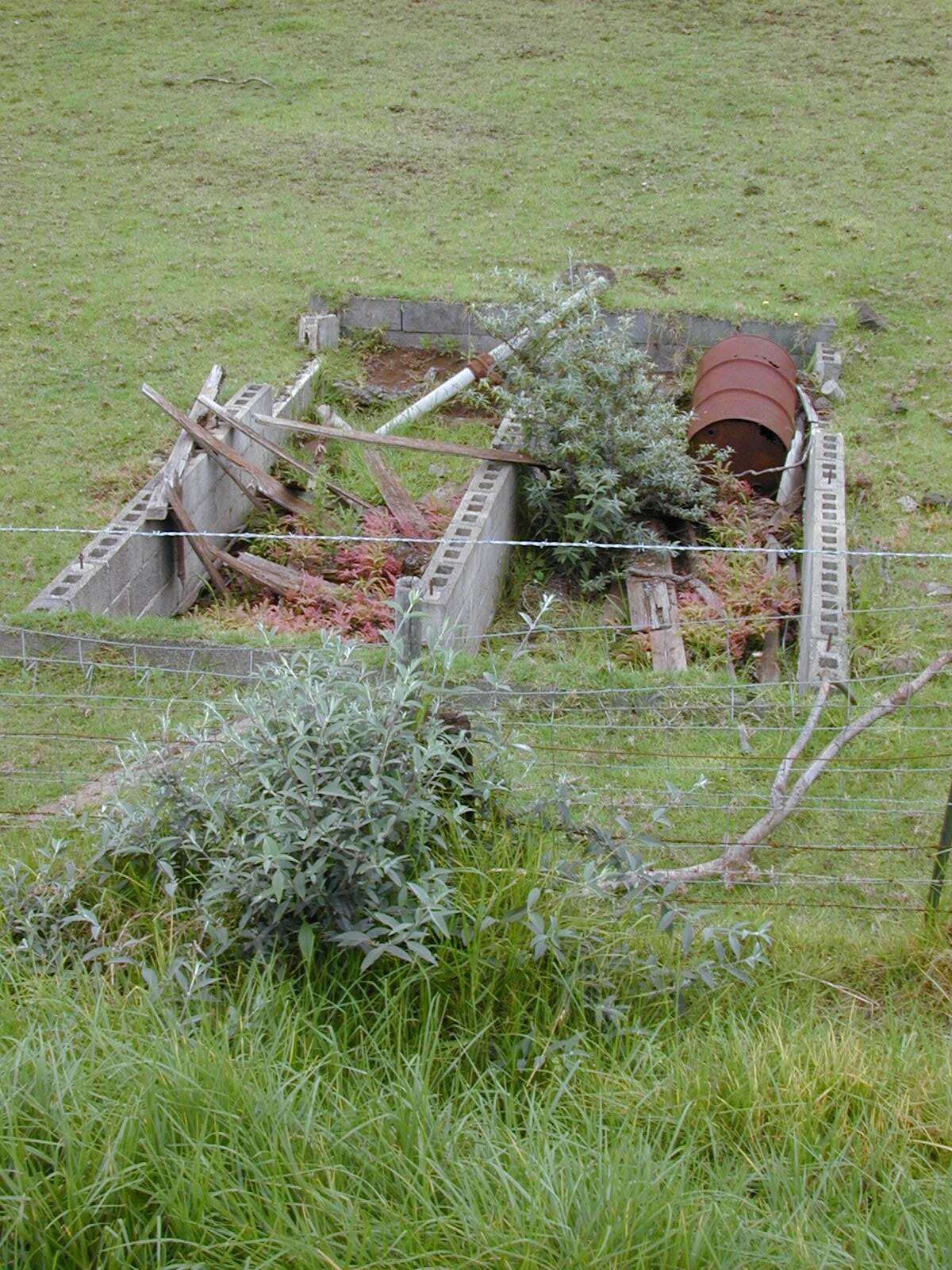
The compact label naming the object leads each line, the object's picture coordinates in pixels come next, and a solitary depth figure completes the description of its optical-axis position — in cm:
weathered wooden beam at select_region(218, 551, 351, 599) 773
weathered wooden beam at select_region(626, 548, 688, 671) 698
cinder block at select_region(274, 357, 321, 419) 989
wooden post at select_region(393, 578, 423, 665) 399
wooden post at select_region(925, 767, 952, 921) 402
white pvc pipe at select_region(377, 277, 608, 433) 872
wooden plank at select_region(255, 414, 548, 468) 854
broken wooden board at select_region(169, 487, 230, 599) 790
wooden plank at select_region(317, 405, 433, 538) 836
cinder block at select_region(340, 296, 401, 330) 1158
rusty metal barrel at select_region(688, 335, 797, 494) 922
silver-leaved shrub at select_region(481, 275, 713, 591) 826
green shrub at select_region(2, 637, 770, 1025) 355
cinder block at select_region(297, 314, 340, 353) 1109
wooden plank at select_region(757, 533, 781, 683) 693
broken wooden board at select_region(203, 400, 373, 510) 870
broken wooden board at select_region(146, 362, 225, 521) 781
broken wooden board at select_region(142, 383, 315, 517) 845
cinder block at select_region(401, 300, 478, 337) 1144
